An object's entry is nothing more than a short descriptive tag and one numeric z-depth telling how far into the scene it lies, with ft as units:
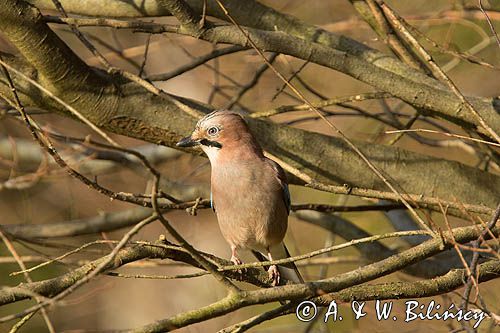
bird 33.68
